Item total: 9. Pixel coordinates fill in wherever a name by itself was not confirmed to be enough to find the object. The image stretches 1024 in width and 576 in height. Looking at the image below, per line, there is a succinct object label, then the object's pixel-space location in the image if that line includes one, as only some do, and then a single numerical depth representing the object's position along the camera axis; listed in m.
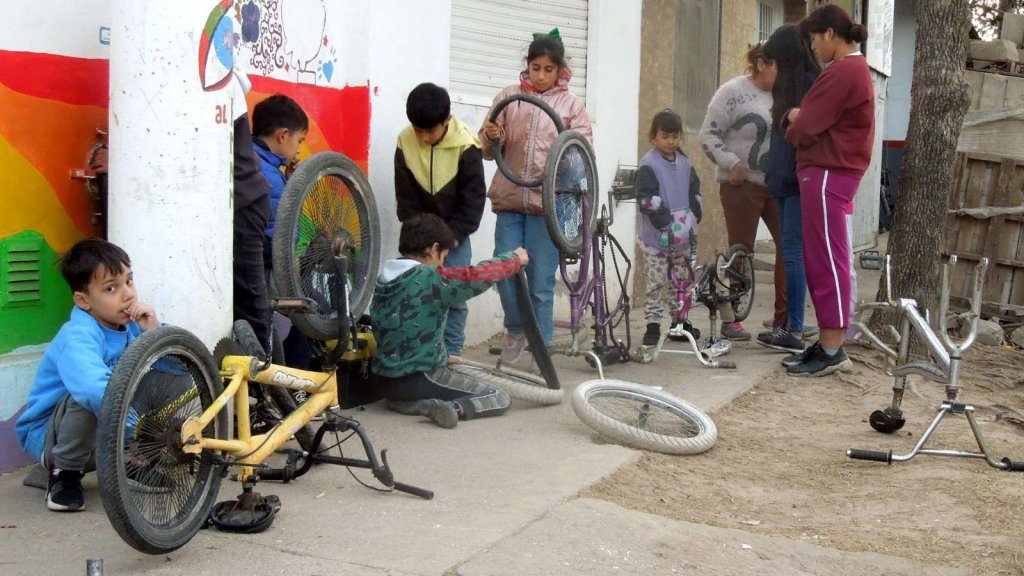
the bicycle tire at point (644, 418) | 4.86
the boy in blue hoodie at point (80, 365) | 3.60
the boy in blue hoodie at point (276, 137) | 4.99
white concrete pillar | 4.02
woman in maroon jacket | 6.41
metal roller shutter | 7.46
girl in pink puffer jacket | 6.23
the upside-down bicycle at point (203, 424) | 3.12
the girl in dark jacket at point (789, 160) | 7.15
